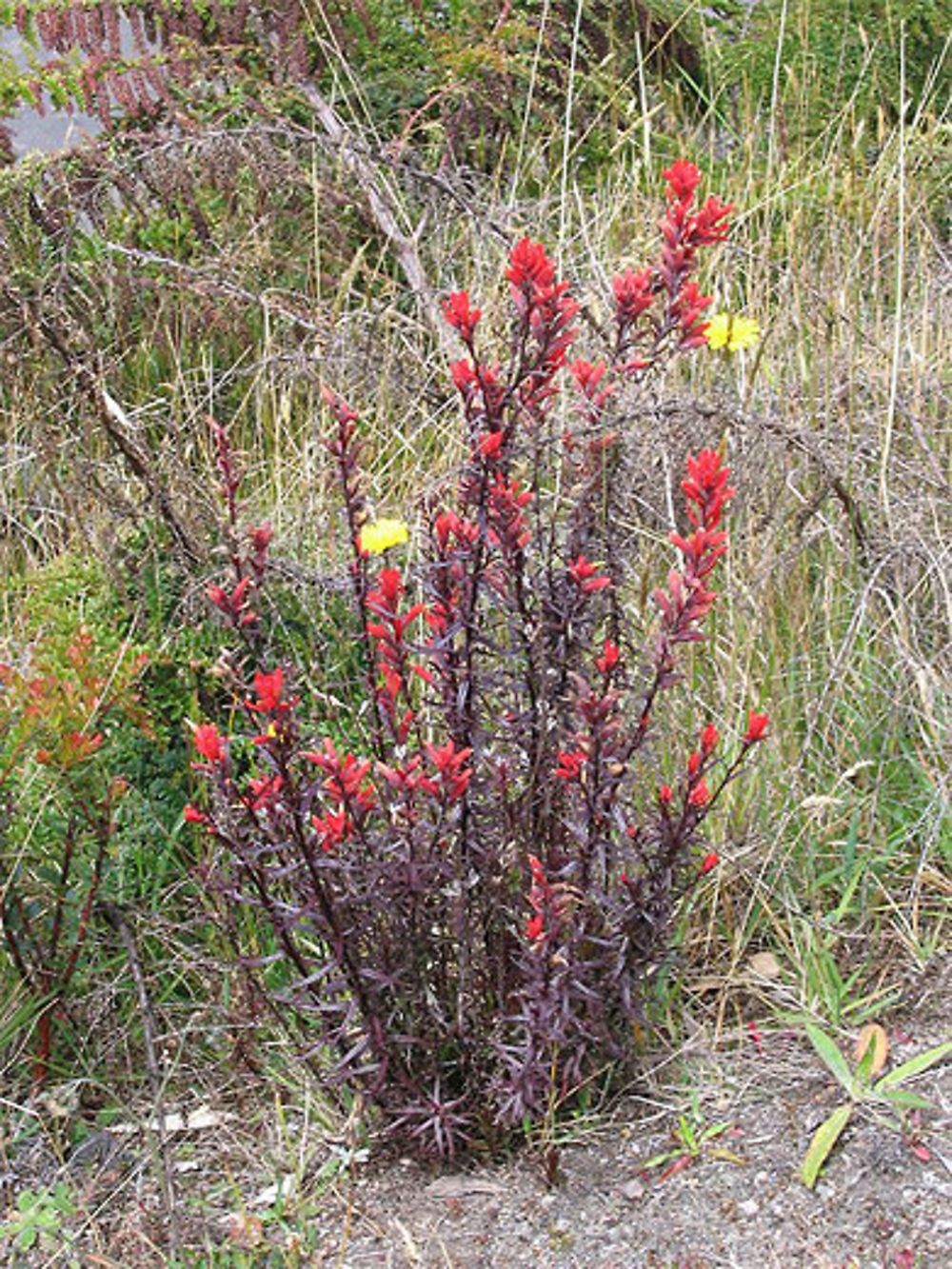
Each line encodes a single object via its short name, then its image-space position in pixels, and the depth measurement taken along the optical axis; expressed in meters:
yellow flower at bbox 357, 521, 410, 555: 2.46
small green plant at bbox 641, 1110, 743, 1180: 2.05
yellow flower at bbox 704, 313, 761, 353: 2.56
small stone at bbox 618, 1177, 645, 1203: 2.03
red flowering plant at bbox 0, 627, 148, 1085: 2.23
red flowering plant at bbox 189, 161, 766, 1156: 1.83
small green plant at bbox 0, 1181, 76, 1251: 2.00
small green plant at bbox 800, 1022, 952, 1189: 2.00
